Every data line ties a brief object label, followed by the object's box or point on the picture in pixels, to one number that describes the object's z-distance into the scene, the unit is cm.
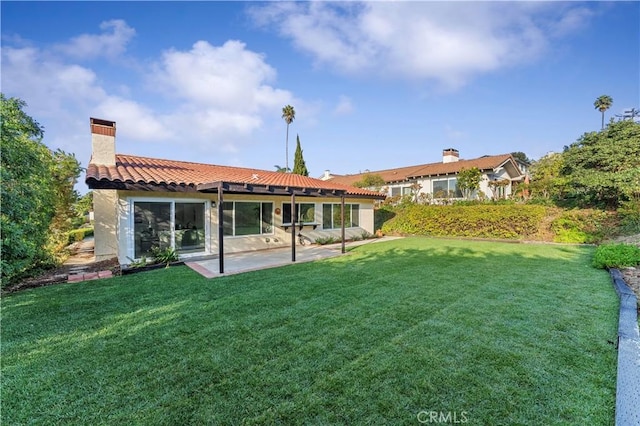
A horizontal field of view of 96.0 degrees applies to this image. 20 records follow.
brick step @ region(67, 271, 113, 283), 775
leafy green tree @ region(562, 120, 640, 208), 1405
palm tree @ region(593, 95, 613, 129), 3425
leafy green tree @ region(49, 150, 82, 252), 1264
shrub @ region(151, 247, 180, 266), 956
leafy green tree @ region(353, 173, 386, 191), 2591
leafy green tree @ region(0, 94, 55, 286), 593
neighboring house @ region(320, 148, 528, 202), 2228
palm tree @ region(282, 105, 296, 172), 3544
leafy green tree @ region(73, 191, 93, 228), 1538
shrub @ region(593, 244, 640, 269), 807
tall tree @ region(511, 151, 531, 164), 5278
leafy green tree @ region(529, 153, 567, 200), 1786
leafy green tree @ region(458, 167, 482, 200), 2047
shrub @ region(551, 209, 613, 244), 1373
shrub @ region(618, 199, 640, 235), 1290
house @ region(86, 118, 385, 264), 941
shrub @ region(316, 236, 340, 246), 1498
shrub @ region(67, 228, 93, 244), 1631
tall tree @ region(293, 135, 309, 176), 2972
